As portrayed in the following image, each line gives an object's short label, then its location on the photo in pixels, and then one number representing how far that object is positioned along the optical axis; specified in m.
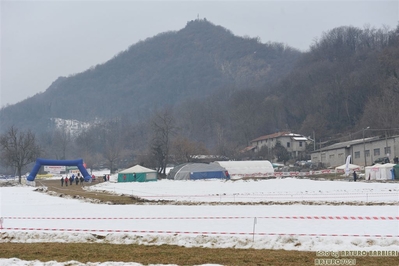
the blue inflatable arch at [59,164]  72.31
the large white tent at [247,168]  77.60
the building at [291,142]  114.88
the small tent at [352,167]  64.06
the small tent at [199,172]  70.06
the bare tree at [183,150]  100.38
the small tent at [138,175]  70.06
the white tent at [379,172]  51.59
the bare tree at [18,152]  93.56
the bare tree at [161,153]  85.31
